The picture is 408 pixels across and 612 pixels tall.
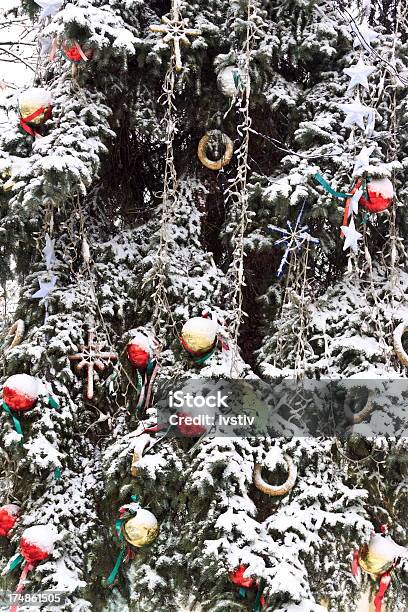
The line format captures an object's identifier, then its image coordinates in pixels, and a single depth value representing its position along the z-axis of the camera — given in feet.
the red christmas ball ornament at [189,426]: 6.88
